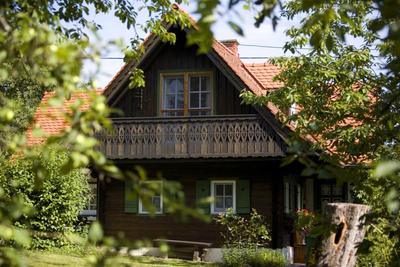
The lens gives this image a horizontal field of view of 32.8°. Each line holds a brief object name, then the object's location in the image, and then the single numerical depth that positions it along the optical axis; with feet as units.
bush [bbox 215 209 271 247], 58.29
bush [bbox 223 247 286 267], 52.26
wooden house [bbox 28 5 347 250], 62.49
